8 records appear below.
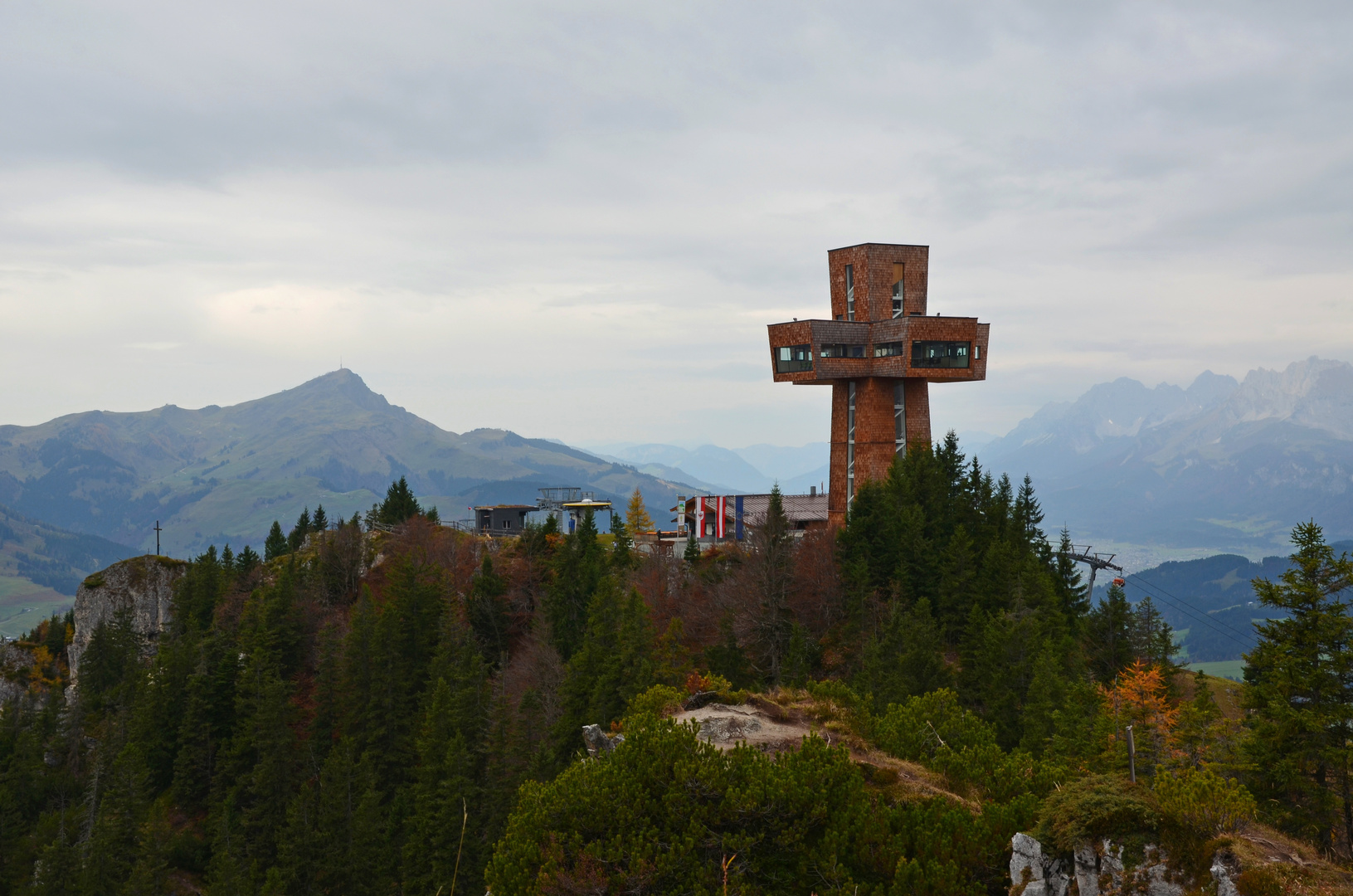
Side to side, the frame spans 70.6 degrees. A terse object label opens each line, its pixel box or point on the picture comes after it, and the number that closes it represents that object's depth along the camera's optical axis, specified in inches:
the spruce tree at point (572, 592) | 3304.6
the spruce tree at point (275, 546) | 5319.9
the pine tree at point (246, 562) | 4813.0
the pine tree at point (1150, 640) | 2763.3
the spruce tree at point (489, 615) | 3690.9
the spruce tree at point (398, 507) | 4734.3
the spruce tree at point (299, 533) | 5187.0
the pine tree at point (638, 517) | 5073.8
